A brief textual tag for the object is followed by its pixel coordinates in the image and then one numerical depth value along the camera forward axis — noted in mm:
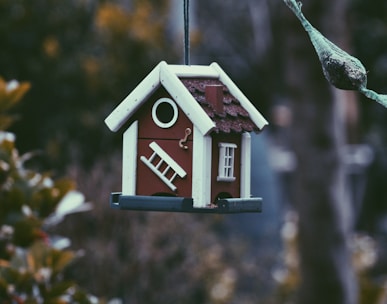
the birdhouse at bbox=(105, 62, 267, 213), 4357
